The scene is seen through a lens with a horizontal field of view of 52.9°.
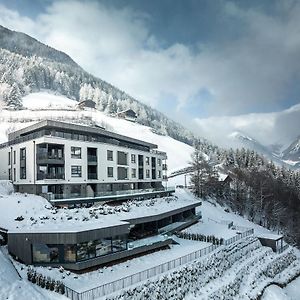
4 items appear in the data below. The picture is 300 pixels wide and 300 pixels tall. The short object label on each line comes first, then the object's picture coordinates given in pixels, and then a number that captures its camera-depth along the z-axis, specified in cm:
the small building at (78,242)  2258
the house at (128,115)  14850
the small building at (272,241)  4081
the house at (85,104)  14338
